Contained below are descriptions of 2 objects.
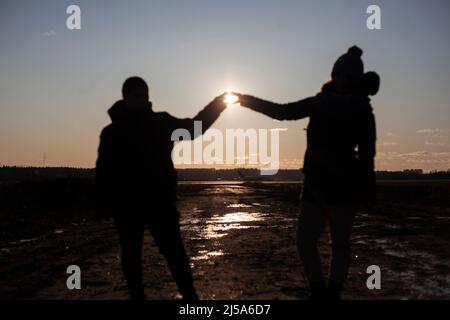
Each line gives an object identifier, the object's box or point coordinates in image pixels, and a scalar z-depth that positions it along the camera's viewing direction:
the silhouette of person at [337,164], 3.97
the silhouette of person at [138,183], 4.04
